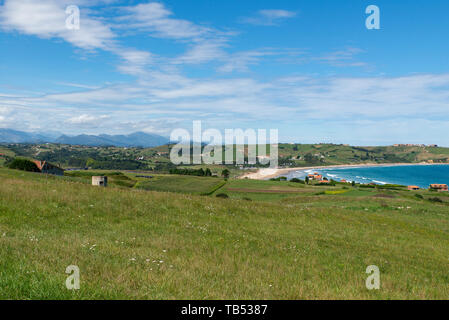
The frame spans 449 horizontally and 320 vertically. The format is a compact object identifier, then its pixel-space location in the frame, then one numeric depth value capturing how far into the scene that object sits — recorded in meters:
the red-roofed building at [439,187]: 185.25
